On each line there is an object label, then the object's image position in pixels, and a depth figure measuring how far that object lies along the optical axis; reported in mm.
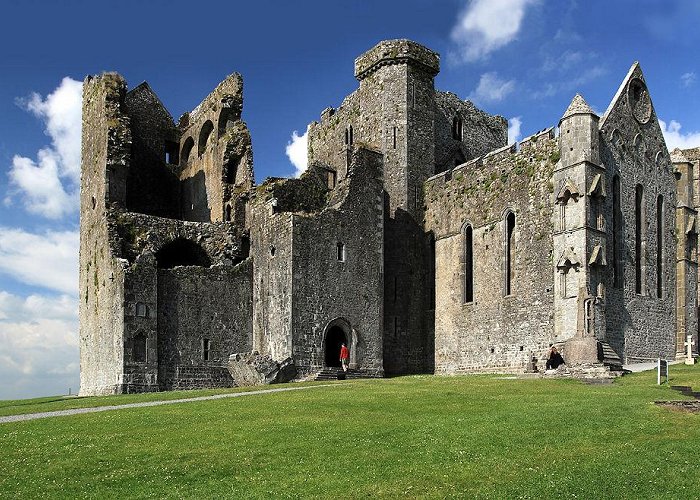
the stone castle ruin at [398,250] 35156
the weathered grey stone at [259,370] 35594
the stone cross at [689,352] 35469
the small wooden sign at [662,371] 26078
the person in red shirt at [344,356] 37194
